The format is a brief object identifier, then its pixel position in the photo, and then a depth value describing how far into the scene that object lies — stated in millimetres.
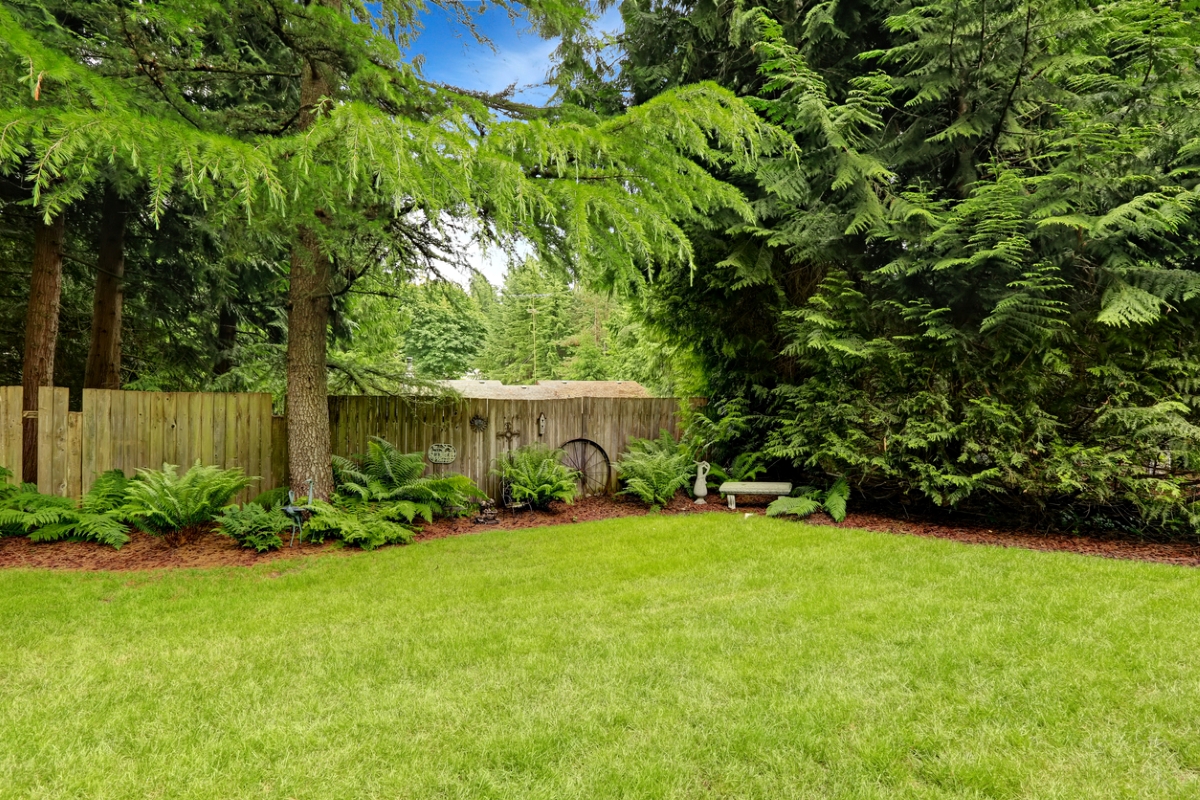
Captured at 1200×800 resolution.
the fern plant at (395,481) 5738
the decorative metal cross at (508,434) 7160
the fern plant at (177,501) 4793
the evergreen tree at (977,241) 5043
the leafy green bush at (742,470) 7242
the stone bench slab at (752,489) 6730
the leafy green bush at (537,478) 6621
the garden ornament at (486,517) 6230
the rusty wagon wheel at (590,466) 7570
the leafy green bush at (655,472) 6891
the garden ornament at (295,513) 4902
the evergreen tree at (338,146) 2838
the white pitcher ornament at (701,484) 7059
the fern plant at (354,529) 5000
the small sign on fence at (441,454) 6676
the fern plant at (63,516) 4727
